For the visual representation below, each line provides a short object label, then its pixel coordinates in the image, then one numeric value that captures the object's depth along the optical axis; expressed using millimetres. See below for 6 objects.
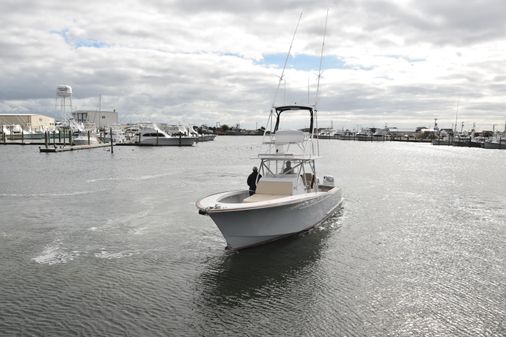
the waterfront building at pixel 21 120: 146375
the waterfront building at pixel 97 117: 160125
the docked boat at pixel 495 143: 111294
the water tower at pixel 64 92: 117000
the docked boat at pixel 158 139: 94750
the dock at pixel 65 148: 67812
